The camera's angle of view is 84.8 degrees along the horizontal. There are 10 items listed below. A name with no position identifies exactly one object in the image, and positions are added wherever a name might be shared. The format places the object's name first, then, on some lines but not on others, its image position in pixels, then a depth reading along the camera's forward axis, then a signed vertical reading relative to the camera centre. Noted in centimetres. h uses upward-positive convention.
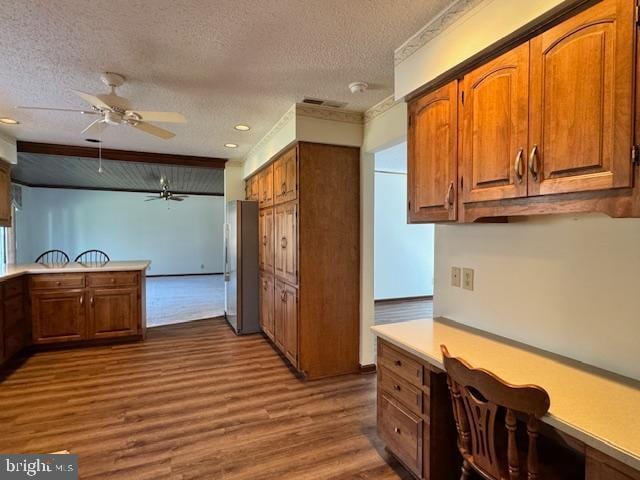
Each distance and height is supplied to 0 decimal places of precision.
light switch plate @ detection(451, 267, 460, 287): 212 -27
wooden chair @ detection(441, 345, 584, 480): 114 -70
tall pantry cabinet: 320 -23
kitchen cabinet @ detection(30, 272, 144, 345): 388 -85
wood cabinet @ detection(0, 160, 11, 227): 405 +46
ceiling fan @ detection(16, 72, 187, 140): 239 +87
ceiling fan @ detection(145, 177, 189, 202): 811 +91
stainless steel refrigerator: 459 -45
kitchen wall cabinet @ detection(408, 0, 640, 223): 109 +41
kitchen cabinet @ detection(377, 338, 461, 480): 169 -94
